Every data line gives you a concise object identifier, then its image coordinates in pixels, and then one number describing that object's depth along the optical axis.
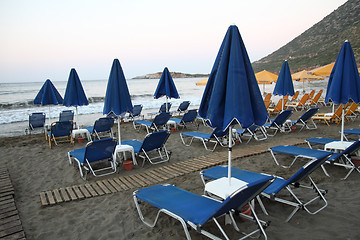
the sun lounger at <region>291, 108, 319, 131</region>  8.18
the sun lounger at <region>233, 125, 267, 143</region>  7.44
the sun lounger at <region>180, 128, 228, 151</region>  6.58
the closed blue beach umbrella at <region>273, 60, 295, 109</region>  9.02
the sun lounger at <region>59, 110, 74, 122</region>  9.79
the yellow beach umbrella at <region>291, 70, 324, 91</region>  15.74
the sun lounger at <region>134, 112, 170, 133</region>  8.77
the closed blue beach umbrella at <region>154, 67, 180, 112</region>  9.70
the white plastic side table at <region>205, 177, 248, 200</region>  2.86
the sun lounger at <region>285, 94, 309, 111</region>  13.79
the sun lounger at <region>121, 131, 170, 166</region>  5.40
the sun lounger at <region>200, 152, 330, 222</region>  3.02
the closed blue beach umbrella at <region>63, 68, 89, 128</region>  7.84
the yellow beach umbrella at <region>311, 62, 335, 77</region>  10.32
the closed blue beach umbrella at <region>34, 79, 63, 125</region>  9.16
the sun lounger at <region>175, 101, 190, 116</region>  12.55
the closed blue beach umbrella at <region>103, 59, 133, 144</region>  5.27
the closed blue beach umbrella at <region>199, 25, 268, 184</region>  2.57
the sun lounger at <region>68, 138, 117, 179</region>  4.81
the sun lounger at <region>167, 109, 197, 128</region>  9.44
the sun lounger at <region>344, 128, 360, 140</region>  6.43
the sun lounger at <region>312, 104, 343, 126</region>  9.11
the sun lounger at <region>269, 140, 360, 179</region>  4.31
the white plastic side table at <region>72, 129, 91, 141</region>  7.90
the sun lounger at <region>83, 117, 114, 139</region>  7.88
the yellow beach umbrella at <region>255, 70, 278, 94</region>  11.87
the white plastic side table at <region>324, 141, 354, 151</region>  4.86
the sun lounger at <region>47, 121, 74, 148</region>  7.48
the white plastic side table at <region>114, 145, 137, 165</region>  5.40
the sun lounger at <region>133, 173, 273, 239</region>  2.36
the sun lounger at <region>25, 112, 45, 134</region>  9.70
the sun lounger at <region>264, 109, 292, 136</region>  7.91
